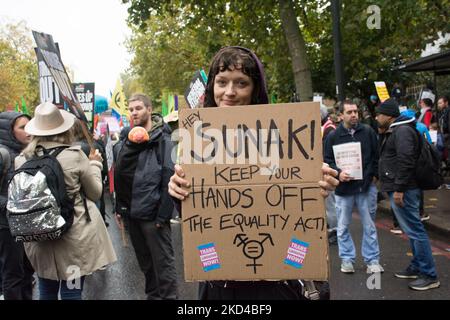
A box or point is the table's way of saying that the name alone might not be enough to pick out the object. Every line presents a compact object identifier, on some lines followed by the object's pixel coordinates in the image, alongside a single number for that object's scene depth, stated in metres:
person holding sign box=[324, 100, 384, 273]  5.18
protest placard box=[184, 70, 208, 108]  6.88
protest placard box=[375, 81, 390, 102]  9.00
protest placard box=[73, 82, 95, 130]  7.41
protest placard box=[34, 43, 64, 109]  4.71
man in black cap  4.59
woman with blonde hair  3.30
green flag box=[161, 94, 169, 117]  11.57
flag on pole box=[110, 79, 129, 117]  10.53
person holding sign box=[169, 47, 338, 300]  1.89
